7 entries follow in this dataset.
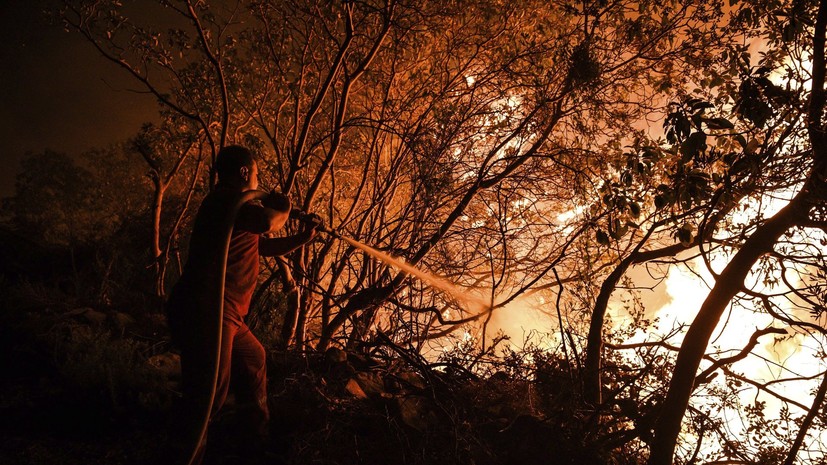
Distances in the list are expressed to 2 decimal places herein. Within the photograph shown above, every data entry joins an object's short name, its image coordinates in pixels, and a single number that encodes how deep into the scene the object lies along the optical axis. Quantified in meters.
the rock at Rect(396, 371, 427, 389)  4.51
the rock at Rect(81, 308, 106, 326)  5.39
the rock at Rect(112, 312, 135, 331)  5.55
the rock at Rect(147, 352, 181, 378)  4.35
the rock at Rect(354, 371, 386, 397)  4.23
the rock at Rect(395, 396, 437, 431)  3.71
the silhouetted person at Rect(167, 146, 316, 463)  2.68
